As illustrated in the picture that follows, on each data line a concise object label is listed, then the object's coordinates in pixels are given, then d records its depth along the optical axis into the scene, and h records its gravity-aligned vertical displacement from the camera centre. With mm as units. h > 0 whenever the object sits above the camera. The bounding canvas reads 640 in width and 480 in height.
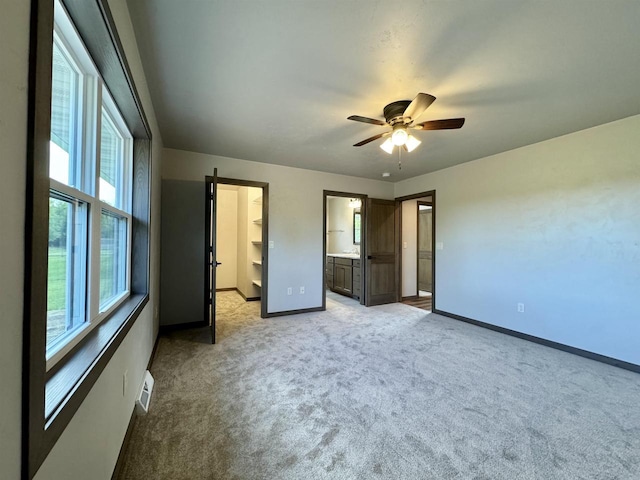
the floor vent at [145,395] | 1834 -1101
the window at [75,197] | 1053 +181
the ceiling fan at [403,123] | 2242 +1029
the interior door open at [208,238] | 3462 +40
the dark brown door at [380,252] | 5145 -184
